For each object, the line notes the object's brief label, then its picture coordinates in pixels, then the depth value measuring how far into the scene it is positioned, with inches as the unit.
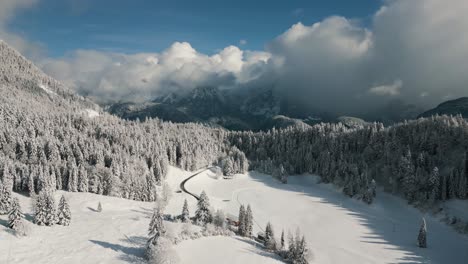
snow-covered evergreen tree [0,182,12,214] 3319.4
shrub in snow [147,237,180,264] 2598.4
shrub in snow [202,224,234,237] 3513.8
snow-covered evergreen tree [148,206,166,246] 2751.0
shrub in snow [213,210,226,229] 3826.3
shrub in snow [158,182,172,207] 5003.0
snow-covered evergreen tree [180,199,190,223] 3811.0
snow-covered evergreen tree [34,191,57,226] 3181.6
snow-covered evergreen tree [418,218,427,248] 3954.2
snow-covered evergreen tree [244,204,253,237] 3789.4
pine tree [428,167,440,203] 5235.2
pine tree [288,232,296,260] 3208.7
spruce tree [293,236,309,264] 3112.7
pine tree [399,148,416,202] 5590.6
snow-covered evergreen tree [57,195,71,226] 3311.0
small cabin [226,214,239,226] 4210.1
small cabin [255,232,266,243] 3718.0
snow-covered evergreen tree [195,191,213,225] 3885.3
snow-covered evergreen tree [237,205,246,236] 3798.0
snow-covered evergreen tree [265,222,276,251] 3427.4
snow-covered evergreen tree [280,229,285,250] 3452.3
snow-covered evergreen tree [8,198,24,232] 2925.9
